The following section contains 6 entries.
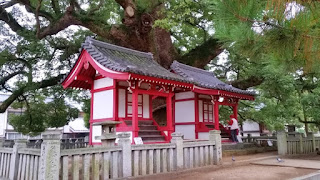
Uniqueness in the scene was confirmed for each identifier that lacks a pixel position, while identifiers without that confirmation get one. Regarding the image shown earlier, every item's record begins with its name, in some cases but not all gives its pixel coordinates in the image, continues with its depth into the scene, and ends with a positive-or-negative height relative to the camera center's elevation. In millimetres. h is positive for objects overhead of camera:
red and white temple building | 8766 +1165
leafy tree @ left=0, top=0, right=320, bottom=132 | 12453 +4066
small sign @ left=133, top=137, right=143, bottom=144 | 8366 -748
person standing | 12914 -596
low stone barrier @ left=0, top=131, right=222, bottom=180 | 5070 -995
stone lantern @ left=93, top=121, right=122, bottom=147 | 6961 -459
